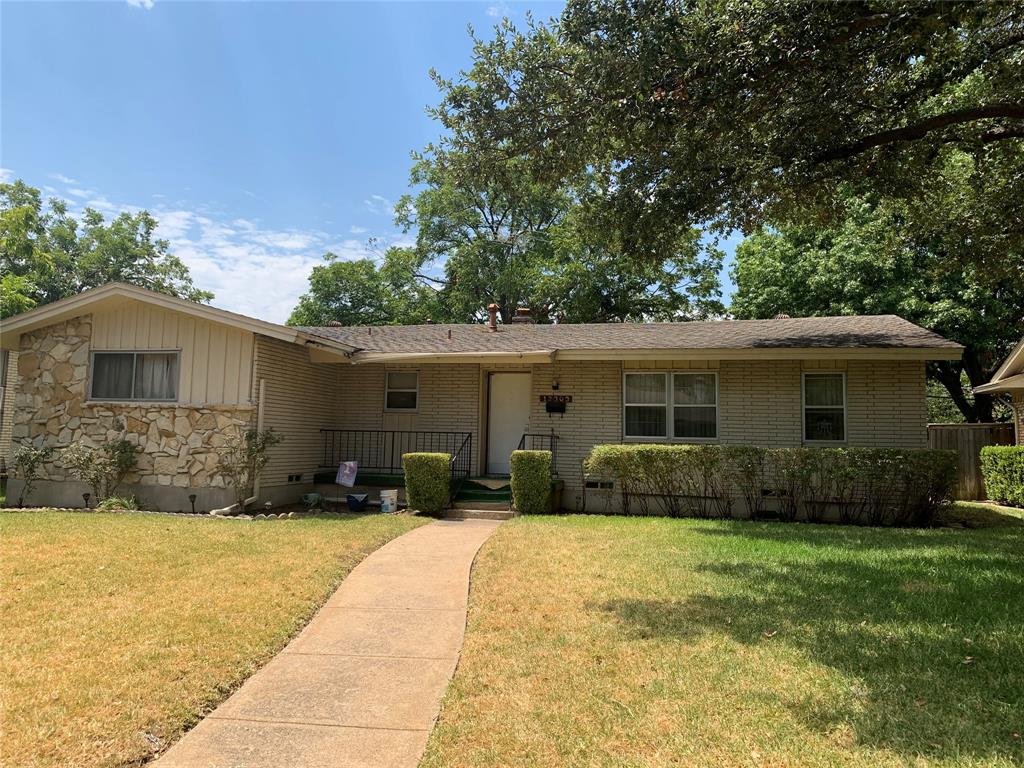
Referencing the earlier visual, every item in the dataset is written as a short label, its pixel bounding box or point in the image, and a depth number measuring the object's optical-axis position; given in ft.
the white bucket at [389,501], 37.47
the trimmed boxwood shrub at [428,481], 35.70
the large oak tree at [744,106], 20.04
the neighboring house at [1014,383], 51.08
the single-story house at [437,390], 36.73
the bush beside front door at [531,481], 36.09
